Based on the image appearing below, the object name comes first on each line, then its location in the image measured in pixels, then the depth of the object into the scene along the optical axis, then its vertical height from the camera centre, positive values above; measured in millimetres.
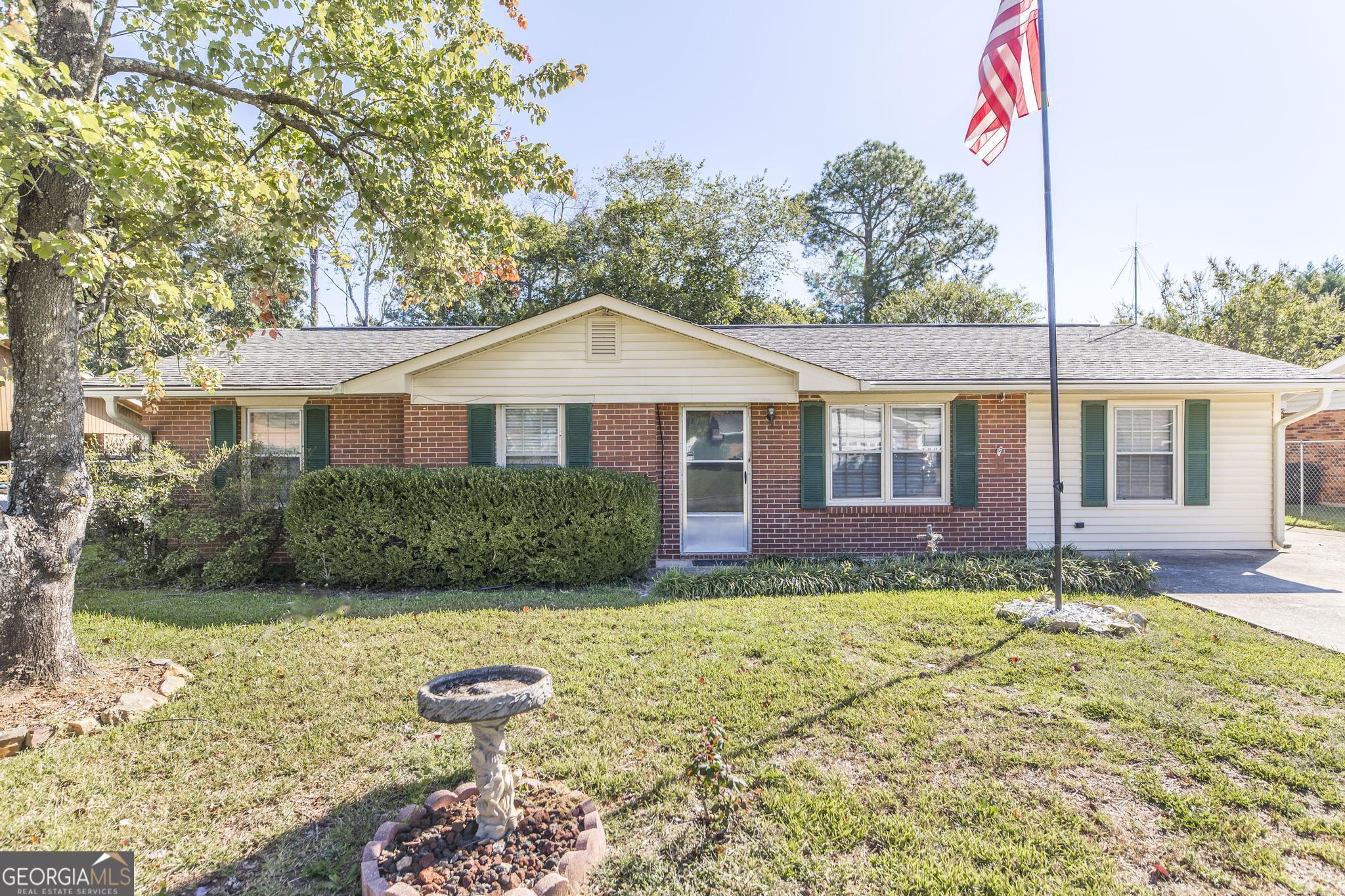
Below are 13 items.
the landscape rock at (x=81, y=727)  3846 -1719
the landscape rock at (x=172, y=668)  4684 -1656
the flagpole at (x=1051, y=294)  5746 +1458
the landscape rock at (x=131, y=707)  4000 -1699
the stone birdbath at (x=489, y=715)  2494 -1095
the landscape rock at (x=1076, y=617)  5602 -1592
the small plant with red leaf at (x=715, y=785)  2732 -1489
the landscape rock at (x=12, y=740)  3625 -1701
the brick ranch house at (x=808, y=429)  8555 +285
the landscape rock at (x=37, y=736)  3706 -1718
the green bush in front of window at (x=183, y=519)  7793 -866
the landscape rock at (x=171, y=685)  4387 -1690
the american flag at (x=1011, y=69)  5797 +3617
